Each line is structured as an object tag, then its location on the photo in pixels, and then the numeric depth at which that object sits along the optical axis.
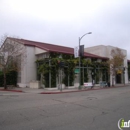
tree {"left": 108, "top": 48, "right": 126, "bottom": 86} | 28.17
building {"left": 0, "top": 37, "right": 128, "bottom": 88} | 24.62
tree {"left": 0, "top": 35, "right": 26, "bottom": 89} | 22.48
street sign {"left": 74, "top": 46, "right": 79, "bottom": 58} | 22.57
